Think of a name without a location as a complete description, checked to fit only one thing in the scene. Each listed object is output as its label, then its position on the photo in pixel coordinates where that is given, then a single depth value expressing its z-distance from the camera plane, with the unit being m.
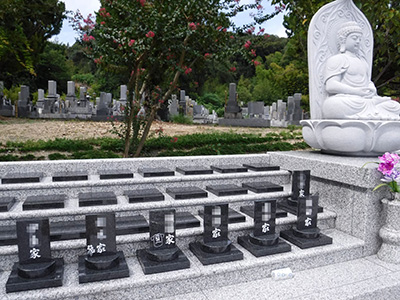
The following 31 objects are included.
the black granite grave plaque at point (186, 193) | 2.96
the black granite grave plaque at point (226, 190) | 3.17
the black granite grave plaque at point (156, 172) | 3.38
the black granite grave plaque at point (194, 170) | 3.53
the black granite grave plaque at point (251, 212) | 3.00
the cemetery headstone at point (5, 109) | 13.81
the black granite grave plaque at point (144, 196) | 2.84
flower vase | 2.77
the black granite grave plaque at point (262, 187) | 3.33
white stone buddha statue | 3.43
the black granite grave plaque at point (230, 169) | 3.68
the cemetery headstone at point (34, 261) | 1.97
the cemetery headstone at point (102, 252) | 2.11
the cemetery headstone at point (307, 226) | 2.78
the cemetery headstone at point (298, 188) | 3.16
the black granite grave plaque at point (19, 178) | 2.95
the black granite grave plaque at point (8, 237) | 2.23
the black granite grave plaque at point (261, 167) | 3.78
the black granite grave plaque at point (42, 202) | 2.56
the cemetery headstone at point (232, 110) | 14.12
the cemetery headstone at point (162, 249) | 2.23
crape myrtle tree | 4.90
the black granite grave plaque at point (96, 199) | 2.68
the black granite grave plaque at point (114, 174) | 3.22
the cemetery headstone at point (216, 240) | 2.41
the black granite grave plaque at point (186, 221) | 2.64
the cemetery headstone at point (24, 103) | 13.71
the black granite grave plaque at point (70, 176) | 3.08
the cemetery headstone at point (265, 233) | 2.58
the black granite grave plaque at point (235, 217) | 2.82
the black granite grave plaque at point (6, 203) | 2.49
